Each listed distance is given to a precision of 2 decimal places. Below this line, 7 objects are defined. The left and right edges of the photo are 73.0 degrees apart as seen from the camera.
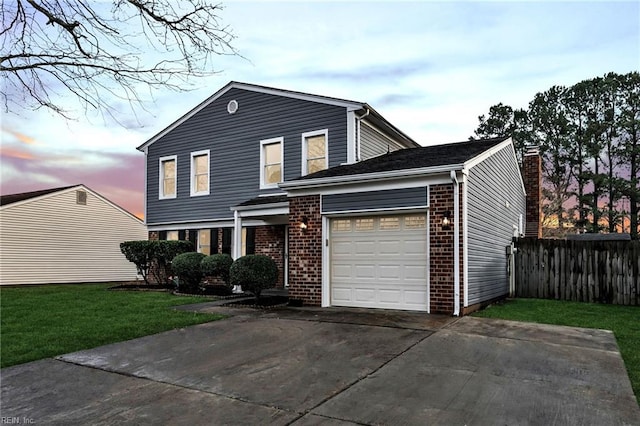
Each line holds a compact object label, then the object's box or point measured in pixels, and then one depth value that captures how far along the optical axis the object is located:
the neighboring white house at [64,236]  19.44
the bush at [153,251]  15.30
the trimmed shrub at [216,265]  12.46
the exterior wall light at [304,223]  10.08
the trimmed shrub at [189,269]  13.19
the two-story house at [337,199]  8.62
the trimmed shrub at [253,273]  9.97
